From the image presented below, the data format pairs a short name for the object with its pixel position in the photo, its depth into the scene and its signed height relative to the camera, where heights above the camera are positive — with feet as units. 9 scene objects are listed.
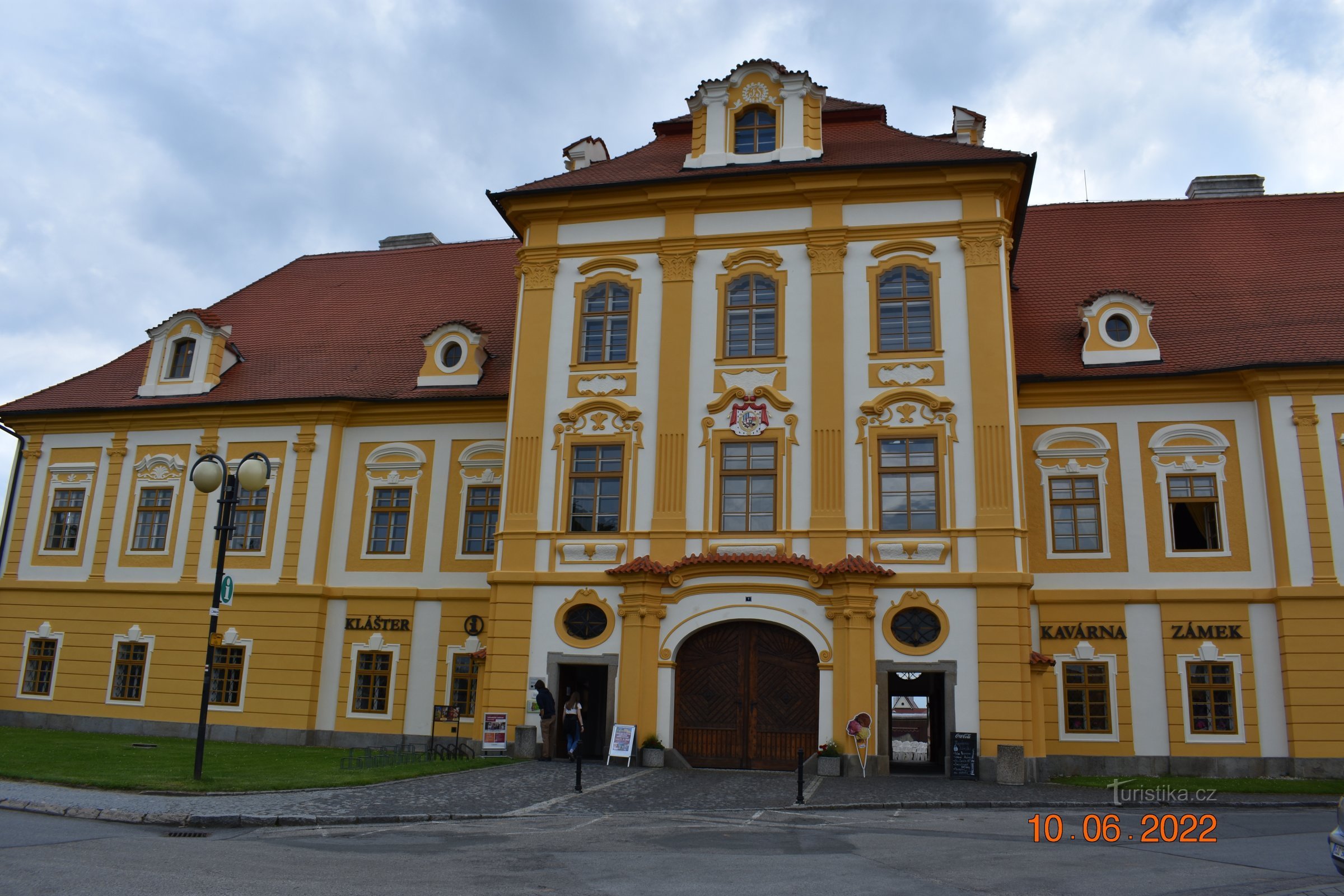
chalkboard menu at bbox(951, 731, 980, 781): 66.18 -2.22
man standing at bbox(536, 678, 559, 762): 71.31 -0.78
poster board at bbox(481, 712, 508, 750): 71.36 -2.02
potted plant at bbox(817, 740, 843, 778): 66.64 -2.78
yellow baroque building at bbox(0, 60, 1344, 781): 71.10 +15.19
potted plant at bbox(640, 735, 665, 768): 69.72 -2.82
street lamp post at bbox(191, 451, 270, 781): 52.90 +10.22
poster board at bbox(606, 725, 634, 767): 69.15 -2.28
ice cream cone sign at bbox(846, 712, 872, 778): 66.44 -1.07
